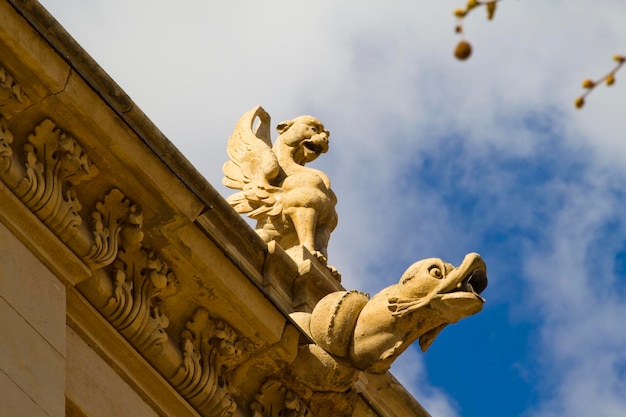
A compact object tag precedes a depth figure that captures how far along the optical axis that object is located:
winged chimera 20.18
